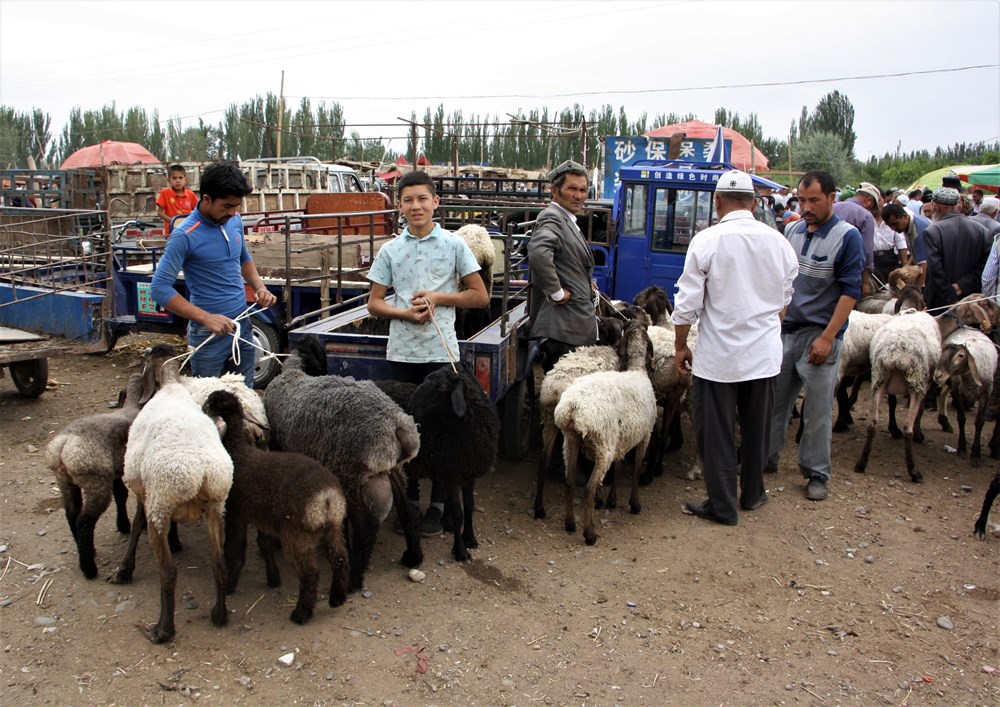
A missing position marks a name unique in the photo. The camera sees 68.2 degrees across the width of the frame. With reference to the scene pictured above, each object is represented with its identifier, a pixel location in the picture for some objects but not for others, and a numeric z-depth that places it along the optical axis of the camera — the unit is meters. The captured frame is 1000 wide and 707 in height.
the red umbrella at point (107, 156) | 24.92
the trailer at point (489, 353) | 5.11
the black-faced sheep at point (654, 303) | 6.83
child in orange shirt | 9.57
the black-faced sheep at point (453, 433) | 4.23
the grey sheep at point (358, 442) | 3.92
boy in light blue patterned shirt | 4.39
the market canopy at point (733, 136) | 21.58
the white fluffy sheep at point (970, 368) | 6.22
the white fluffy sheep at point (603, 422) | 4.63
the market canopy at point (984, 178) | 19.47
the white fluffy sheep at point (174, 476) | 3.39
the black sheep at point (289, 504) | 3.52
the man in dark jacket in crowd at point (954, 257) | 7.29
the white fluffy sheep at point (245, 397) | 4.33
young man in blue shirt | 4.27
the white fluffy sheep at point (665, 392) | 5.91
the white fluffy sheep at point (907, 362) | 5.97
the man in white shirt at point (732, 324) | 4.64
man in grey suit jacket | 5.26
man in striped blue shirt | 5.17
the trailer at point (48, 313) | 7.42
